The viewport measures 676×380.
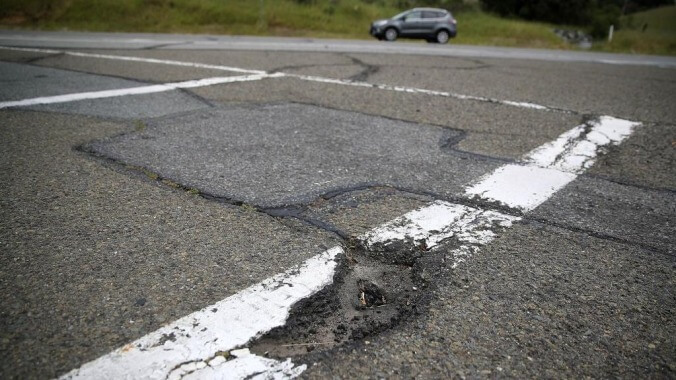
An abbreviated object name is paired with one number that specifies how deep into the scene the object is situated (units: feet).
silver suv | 59.26
